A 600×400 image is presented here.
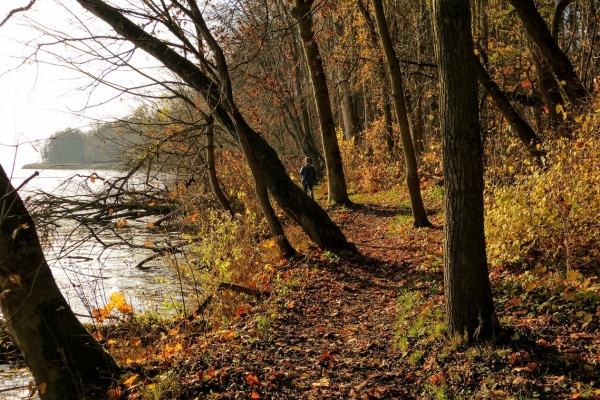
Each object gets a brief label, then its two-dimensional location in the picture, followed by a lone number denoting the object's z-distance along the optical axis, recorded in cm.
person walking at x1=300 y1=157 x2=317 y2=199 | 1566
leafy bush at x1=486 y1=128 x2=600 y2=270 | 556
